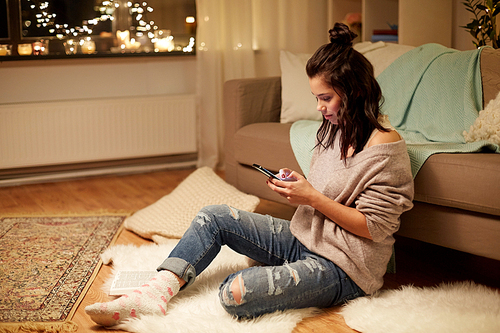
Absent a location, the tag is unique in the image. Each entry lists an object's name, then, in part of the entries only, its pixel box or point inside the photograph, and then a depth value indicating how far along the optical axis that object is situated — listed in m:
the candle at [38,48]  3.12
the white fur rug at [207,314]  1.30
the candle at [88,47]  3.24
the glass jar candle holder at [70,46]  3.19
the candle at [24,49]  3.08
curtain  3.38
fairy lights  3.11
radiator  3.06
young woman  1.31
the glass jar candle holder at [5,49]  3.05
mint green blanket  1.84
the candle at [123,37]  3.33
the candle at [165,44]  3.46
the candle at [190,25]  3.54
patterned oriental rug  1.45
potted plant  2.16
